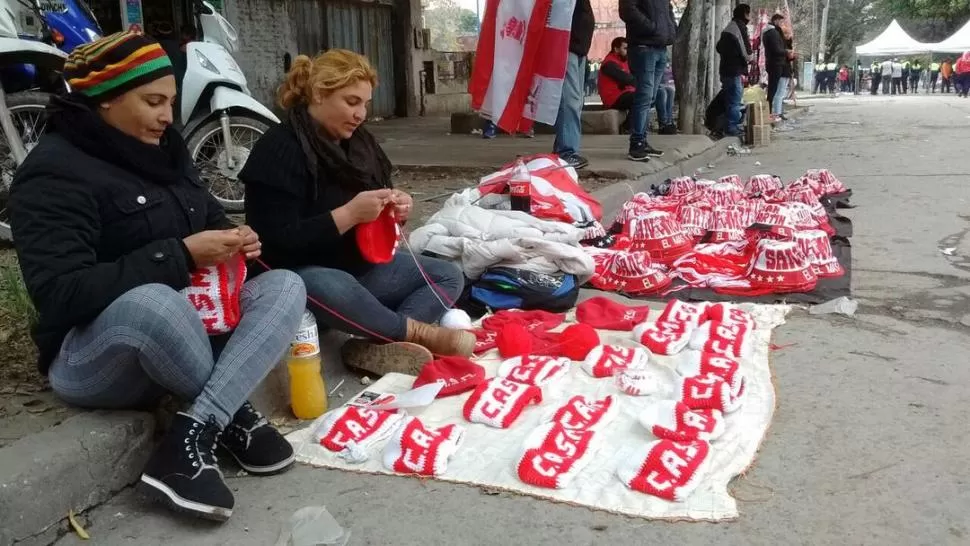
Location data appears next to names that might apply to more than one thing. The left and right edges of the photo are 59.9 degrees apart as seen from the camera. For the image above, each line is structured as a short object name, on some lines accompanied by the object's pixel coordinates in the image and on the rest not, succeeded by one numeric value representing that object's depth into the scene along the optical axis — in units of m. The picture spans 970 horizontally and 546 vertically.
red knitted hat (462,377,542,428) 2.73
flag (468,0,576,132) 6.30
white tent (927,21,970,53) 39.31
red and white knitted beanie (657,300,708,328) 3.59
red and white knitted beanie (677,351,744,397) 2.93
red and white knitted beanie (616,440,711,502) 2.24
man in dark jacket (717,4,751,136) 10.93
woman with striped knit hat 2.12
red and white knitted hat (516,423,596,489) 2.34
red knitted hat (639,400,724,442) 2.52
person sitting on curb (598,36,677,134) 10.67
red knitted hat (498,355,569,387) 3.04
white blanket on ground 2.22
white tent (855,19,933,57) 41.91
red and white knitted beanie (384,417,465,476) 2.46
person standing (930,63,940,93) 40.31
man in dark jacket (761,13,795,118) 13.16
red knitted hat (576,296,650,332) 3.70
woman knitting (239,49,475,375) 2.98
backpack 3.90
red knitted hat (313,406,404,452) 2.60
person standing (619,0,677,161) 7.67
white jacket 3.93
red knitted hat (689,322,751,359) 3.29
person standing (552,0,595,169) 6.54
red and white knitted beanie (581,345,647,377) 3.13
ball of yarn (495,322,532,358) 3.34
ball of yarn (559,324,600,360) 3.32
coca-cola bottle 4.46
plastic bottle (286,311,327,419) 2.83
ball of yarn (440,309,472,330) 3.55
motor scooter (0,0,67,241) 4.14
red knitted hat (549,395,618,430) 2.67
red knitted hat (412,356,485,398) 2.98
